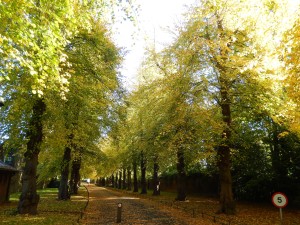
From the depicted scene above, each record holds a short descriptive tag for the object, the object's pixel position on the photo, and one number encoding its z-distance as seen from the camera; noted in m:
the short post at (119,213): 15.25
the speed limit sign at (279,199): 10.30
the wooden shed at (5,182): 24.52
